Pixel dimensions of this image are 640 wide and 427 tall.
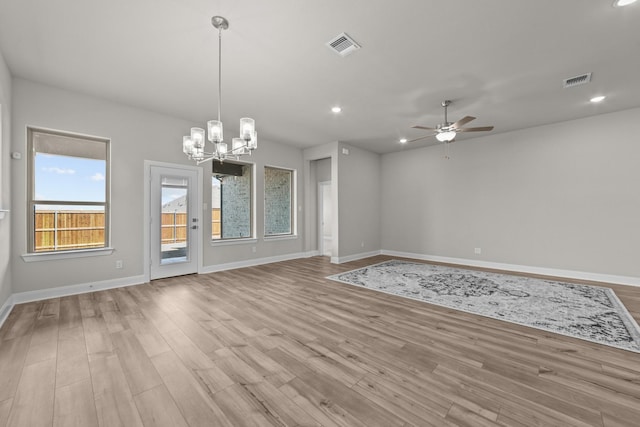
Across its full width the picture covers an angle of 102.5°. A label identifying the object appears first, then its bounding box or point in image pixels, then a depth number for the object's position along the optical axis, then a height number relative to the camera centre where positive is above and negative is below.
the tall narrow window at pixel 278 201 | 6.58 +0.38
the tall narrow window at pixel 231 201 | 5.63 +0.36
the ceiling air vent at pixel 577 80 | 3.38 +1.78
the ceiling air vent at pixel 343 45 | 2.65 +1.83
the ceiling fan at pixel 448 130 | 3.96 +1.31
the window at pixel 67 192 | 3.67 +0.41
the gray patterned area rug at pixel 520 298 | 2.73 -1.22
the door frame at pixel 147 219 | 4.48 -0.03
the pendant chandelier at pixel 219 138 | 2.54 +0.86
